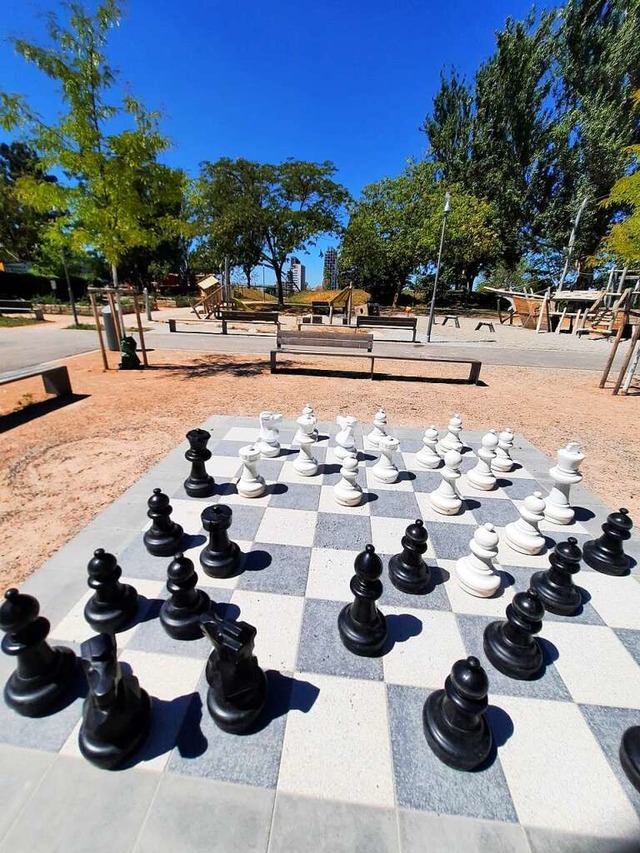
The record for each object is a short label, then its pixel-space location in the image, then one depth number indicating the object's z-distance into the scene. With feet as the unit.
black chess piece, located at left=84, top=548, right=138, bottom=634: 6.39
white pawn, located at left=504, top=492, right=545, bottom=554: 8.72
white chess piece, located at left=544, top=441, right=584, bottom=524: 9.77
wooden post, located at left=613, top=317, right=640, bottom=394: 23.66
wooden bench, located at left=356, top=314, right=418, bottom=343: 47.22
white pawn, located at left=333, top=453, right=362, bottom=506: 10.21
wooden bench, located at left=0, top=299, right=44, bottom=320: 65.76
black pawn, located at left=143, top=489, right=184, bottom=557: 8.29
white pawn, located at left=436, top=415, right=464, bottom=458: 13.20
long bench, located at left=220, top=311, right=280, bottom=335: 47.16
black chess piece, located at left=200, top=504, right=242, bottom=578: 7.64
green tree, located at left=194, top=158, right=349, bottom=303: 77.41
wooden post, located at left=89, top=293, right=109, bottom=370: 24.61
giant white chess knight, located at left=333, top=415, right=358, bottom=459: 11.64
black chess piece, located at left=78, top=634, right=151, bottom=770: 4.61
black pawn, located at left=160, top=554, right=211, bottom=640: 6.39
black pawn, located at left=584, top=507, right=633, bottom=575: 8.27
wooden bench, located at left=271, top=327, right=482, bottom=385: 29.66
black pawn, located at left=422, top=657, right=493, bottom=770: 4.70
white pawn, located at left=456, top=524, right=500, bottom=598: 7.44
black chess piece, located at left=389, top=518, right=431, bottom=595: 7.53
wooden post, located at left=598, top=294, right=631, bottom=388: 21.81
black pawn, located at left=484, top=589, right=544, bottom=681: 5.92
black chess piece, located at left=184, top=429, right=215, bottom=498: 10.71
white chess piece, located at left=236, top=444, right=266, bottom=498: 10.42
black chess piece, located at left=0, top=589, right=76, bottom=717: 5.24
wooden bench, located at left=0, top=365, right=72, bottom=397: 19.72
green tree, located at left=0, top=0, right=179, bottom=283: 21.54
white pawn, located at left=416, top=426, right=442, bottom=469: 12.76
